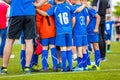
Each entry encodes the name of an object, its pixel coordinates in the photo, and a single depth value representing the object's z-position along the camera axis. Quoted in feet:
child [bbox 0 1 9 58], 52.73
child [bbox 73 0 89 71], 38.24
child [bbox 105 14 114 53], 74.91
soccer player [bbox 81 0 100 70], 39.50
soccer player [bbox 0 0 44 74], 35.06
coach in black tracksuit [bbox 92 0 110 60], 48.56
